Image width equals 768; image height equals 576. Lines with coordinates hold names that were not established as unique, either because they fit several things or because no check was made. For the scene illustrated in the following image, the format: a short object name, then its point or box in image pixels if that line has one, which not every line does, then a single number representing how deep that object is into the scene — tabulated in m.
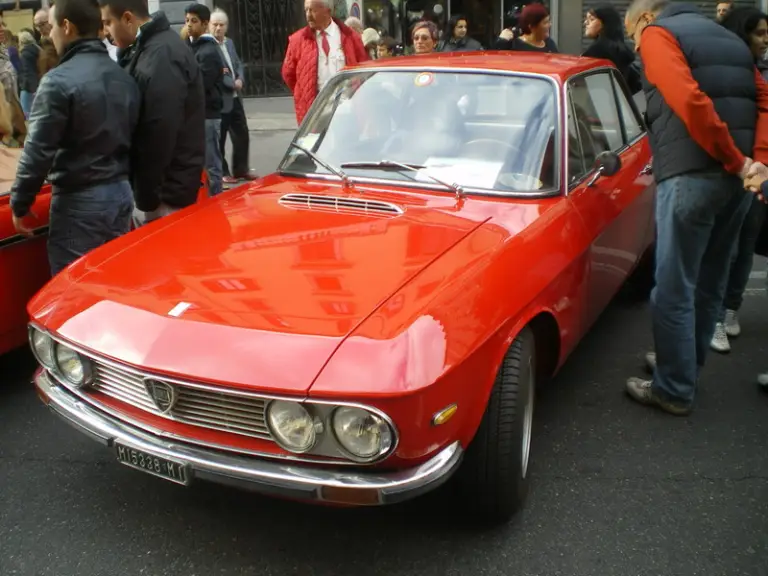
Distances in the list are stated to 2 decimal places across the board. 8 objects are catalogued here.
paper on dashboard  3.40
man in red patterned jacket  6.71
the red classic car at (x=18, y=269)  3.76
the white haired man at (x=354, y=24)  9.33
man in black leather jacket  3.53
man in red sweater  3.15
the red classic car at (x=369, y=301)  2.25
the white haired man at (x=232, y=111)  8.27
